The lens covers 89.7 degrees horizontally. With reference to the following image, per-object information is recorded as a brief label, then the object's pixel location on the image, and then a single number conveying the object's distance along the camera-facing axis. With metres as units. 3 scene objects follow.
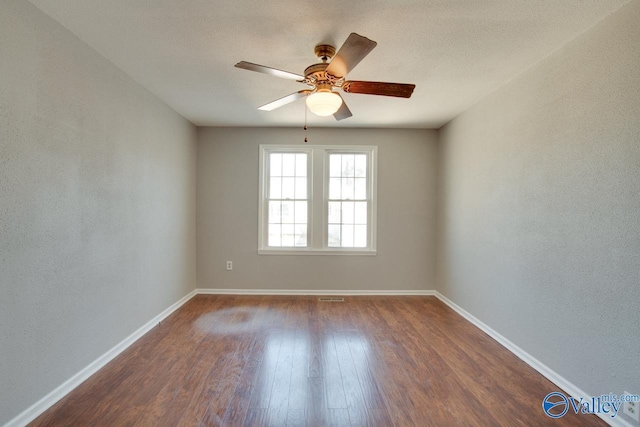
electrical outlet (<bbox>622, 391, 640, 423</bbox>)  1.75
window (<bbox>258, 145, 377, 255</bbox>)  4.79
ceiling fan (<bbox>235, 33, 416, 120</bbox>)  2.00
